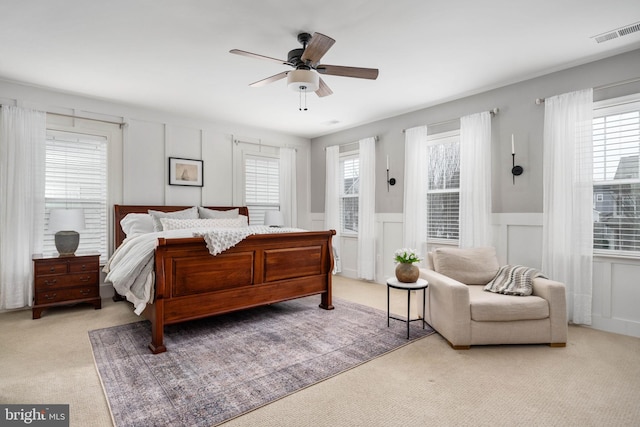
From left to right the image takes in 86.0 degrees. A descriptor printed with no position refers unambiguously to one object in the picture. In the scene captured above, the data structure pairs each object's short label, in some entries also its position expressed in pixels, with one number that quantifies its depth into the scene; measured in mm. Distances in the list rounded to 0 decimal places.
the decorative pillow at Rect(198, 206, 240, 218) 5223
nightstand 3807
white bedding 2920
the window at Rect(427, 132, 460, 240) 4633
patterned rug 2082
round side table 3127
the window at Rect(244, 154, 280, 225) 6141
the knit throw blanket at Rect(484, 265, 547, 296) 3094
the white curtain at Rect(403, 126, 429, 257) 4859
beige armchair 2889
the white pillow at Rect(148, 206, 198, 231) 4566
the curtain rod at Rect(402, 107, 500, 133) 4152
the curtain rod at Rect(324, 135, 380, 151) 5645
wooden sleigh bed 2961
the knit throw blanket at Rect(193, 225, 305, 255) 3117
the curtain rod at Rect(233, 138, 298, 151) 5945
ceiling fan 2654
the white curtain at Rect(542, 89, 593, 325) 3432
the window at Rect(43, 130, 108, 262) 4316
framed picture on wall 5234
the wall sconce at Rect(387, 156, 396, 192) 5371
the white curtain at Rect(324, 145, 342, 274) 6305
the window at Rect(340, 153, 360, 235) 6102
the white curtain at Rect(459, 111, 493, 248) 4160
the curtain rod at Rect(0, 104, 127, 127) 4359
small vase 3221
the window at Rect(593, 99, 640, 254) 3254
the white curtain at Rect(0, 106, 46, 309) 3932
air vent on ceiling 2832
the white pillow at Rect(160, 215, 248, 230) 4473
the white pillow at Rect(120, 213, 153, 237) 4426
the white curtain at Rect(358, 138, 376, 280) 5641
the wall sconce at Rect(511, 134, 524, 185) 3960
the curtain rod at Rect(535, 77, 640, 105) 3213
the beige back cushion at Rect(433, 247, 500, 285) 3525
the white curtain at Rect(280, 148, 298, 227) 6516
